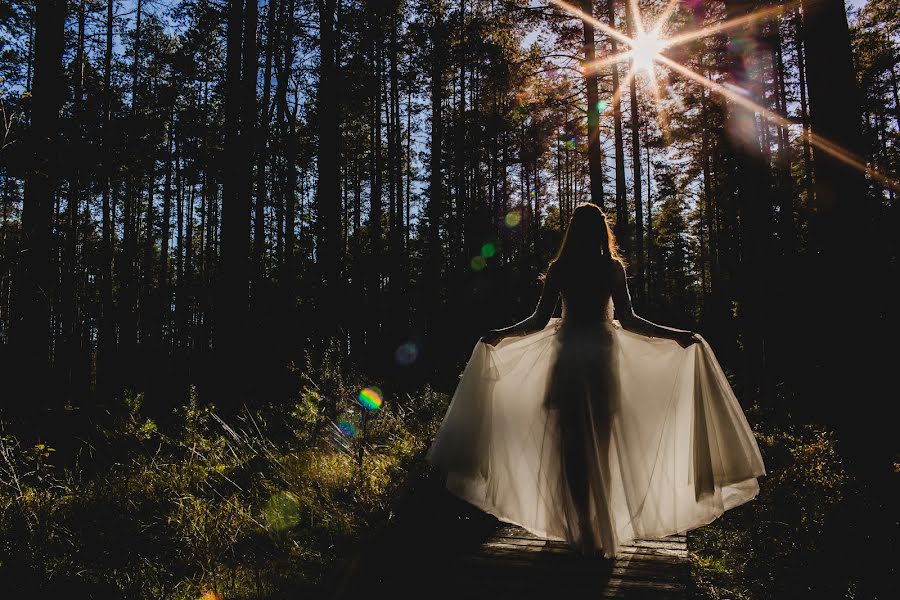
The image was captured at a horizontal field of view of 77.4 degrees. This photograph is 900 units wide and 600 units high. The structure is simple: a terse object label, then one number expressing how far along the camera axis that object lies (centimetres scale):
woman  411
